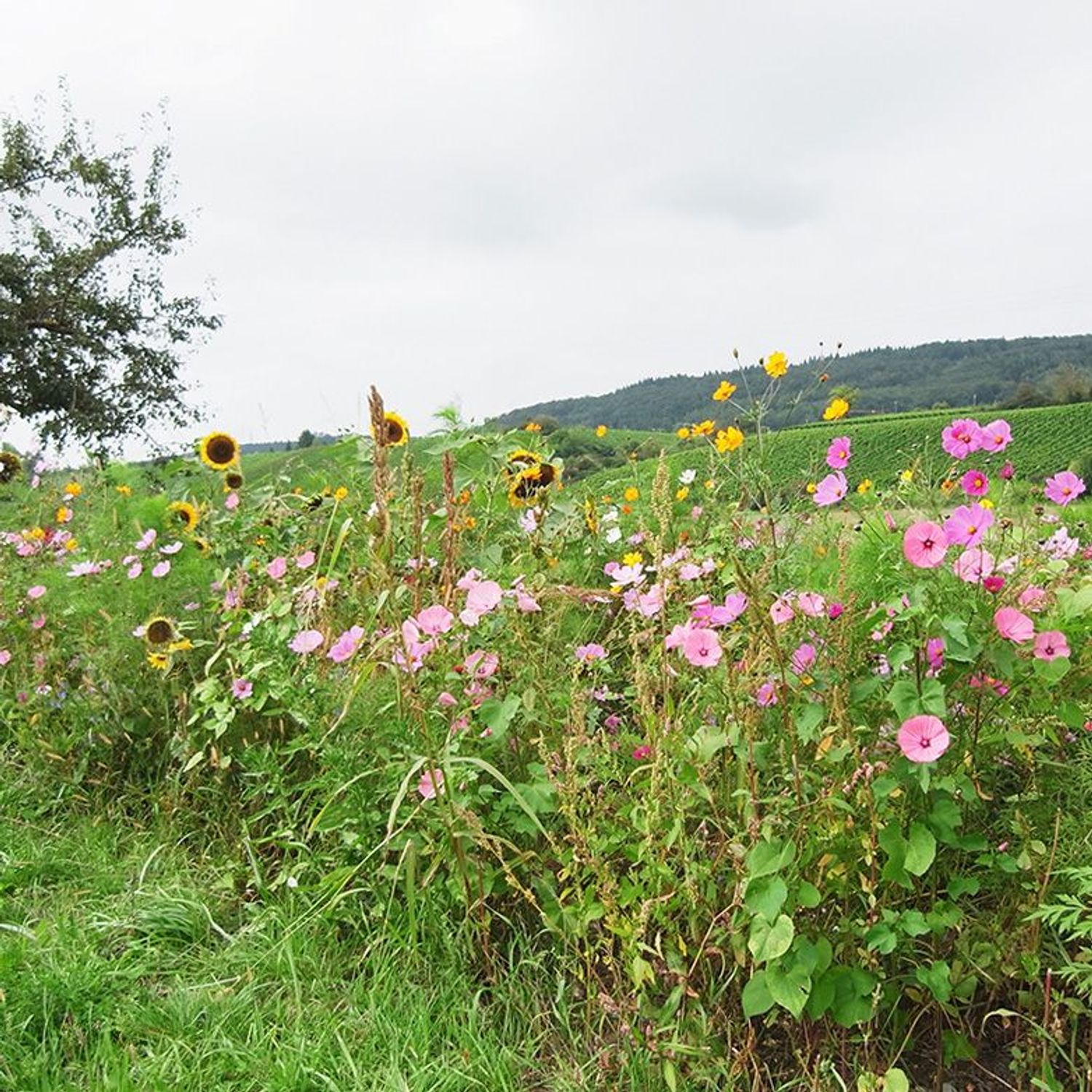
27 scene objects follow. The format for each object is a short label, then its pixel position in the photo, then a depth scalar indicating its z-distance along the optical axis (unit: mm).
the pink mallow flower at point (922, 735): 1427
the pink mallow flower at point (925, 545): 1531
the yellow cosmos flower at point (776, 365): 2553
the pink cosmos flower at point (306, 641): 2131
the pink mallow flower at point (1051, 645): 1498
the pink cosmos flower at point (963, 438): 1771
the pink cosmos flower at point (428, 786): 1849
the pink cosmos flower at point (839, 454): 1874
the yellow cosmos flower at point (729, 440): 2691
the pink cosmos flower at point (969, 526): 1523
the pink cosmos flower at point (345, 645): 2070
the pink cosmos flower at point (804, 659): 1617
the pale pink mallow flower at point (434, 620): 1900
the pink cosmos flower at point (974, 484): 1747
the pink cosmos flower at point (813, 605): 1668
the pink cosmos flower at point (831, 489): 1788
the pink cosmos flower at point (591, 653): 2008
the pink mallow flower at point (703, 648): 1658
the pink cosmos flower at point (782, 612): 1709
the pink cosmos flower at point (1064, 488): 1824
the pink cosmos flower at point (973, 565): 1554
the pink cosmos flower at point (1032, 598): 1594
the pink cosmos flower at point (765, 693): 1630
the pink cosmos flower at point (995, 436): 1785
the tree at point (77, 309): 18062
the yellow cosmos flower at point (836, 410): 2527
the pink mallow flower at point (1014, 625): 1469
